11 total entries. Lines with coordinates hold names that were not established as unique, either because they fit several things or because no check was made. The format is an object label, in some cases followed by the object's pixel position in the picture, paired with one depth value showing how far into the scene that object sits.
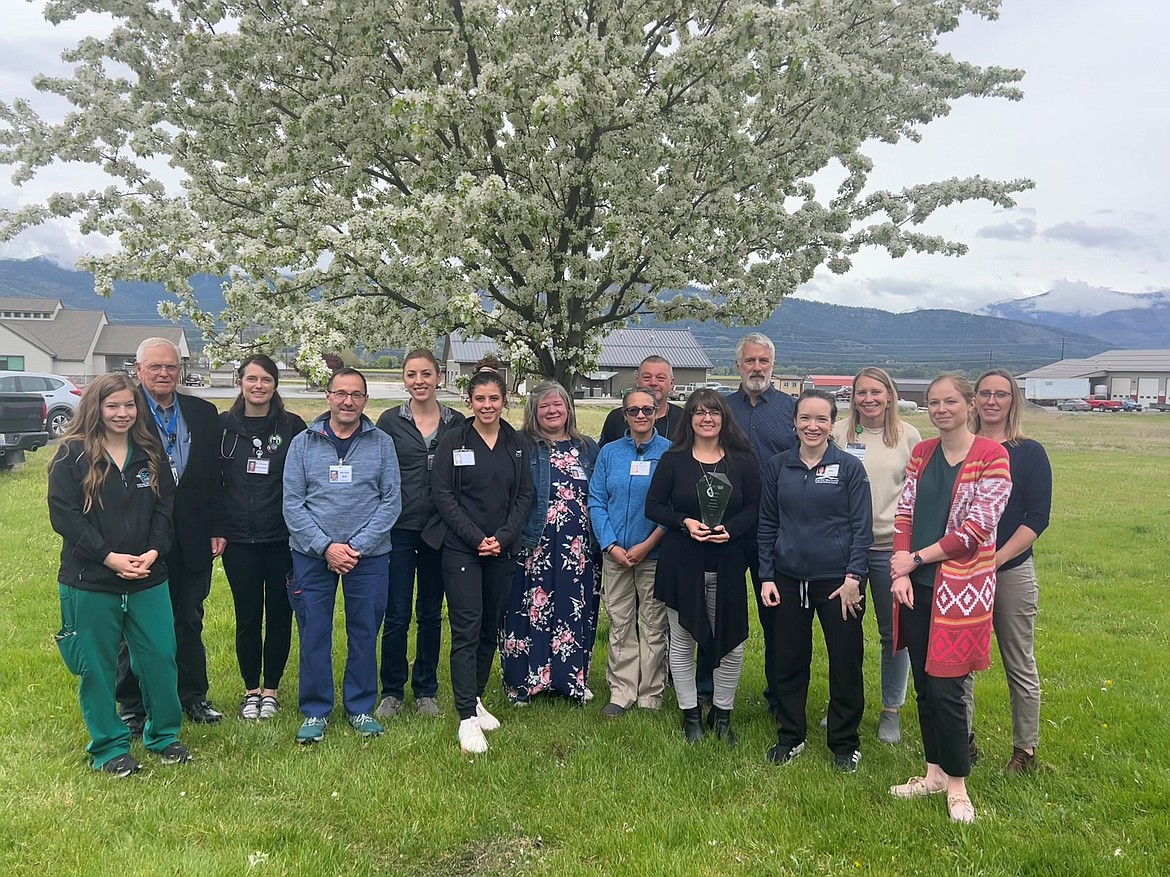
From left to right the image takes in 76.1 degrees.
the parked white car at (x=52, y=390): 24.78
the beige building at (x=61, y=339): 68.38
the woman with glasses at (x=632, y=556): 5.81
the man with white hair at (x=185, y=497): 5.22
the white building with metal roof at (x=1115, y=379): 102.06
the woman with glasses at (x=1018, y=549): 4.66
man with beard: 5.89
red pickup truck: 84.81
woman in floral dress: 5.99
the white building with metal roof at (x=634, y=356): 74.56
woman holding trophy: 5.32
